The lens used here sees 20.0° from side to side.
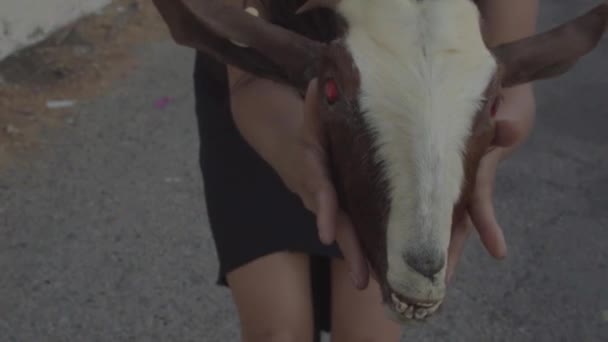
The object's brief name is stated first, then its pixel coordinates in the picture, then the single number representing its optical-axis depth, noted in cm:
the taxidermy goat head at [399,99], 125
